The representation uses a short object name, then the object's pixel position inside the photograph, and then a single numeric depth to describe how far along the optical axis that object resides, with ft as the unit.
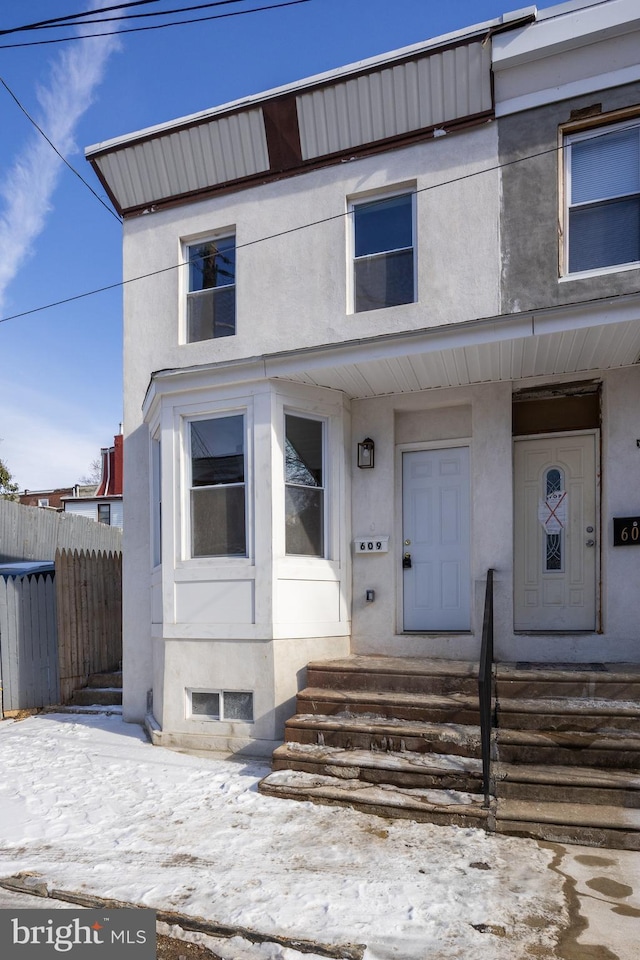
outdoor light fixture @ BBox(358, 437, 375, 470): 23.66
